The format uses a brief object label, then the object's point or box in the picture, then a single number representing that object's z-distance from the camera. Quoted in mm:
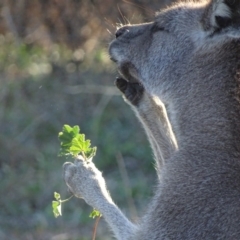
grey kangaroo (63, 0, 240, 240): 8281
